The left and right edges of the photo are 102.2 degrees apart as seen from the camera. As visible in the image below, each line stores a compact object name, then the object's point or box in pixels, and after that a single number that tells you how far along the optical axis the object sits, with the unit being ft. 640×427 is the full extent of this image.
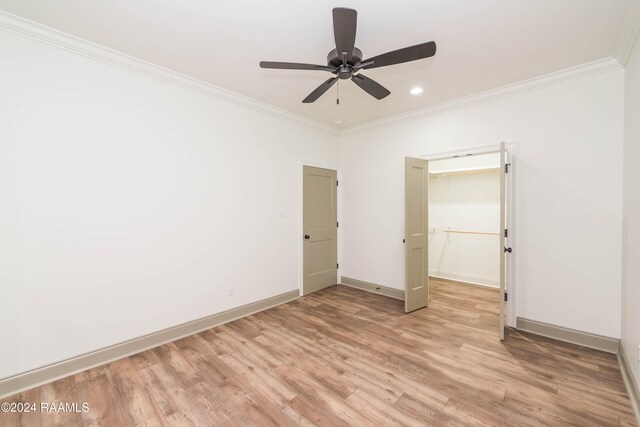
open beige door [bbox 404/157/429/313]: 11.83
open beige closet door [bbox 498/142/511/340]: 9.20
